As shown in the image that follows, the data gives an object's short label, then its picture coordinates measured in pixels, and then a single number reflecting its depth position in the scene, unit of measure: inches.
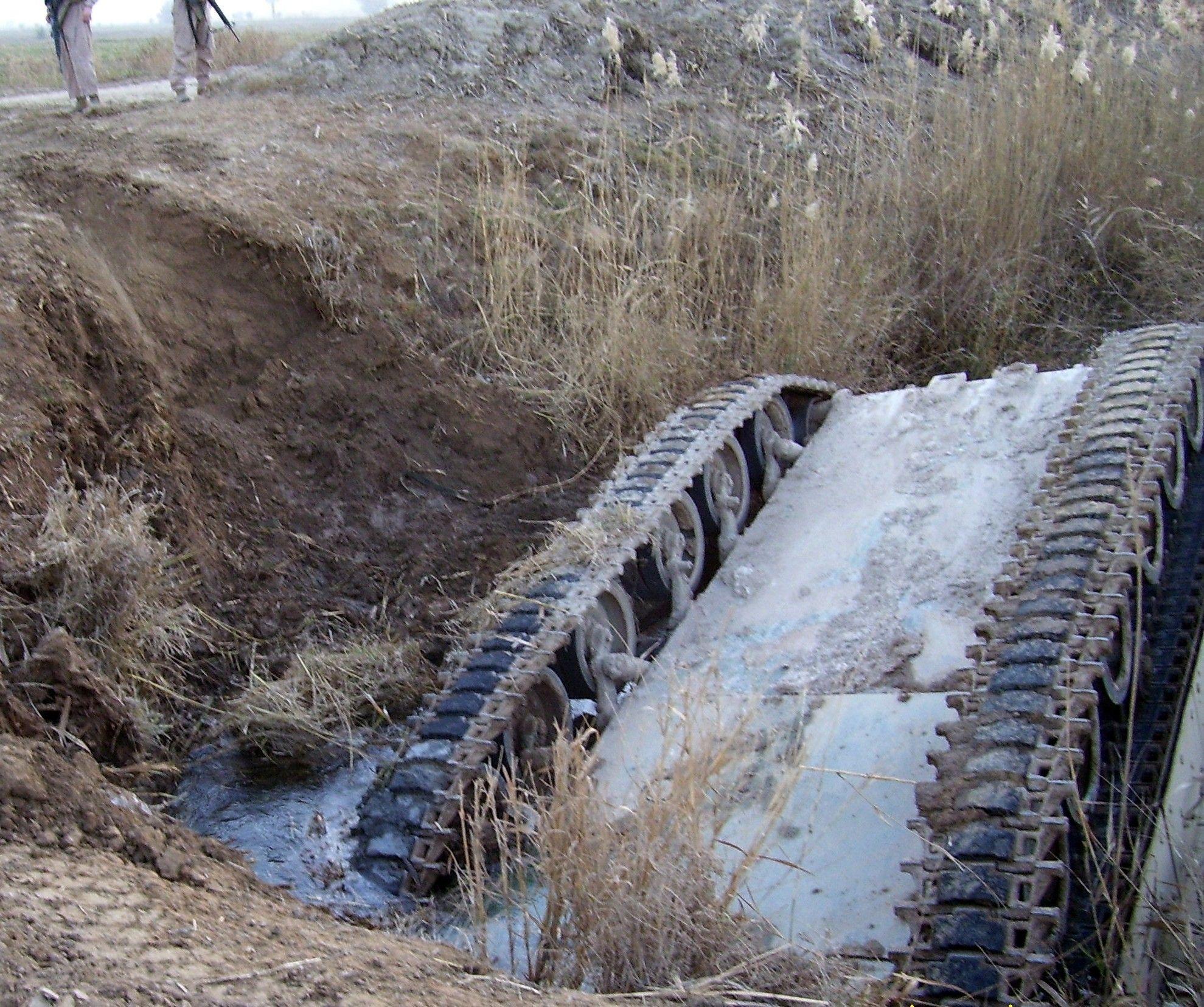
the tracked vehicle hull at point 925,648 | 104.3
